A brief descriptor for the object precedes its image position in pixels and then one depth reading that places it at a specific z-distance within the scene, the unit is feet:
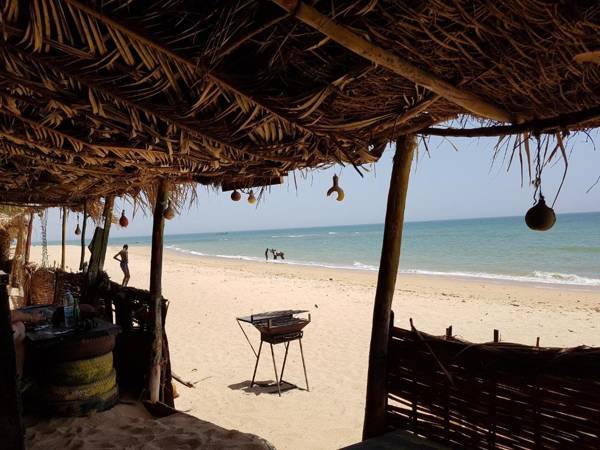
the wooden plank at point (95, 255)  19.04
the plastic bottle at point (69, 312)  13.14
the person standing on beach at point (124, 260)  42.41
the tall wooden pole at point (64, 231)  34.79
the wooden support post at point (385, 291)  8.95
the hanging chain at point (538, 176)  7.60
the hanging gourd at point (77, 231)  31.47
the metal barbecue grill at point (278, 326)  17.16
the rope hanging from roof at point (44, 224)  36.36
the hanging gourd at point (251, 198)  14.65
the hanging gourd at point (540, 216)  7.27
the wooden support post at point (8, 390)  6.54
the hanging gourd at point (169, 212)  16.62
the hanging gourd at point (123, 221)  22.58
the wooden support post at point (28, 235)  40.56
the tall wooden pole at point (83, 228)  23.91
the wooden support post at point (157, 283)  14.24
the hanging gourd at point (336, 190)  11.64
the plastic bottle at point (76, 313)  13.26
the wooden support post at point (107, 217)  20.86
